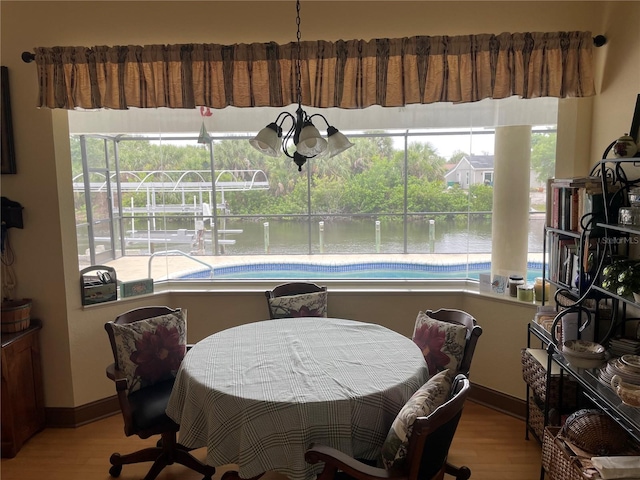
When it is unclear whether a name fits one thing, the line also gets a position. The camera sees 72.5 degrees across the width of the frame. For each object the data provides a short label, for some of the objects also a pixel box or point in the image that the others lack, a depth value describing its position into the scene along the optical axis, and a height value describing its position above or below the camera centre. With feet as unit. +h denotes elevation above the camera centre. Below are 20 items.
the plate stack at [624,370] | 5.85 -2.38
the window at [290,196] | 10.52 +0.16
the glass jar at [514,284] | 9.81 -1.92
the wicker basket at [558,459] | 6.04 -3.81
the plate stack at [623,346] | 6.79 -2.35
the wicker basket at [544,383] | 7.69 -3.32
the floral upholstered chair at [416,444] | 4.87 -2.83
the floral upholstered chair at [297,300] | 9.66 -2.18
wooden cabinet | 8.54 -3.75
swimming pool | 11.53 -1.89
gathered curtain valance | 8.62 +2.64
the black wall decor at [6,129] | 8.98 +1.61
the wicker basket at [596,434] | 6.16 -3.43
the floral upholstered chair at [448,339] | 7.74 -2.55
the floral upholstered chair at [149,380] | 7.15 -3.13
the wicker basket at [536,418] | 8.27 -4.28
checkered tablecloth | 5.49 -2.58
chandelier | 6.33 +0.91
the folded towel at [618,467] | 5.36 -3.35
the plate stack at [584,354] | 6.71 -2.42
